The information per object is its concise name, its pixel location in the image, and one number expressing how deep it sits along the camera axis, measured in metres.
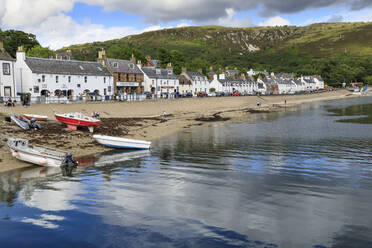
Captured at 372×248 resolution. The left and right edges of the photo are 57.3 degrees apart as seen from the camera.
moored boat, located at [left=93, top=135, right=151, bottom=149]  30.19
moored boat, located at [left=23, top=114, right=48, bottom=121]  36.53
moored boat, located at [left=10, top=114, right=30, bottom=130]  31.78
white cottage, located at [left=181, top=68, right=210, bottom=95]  121.81
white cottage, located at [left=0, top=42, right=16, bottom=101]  52.41
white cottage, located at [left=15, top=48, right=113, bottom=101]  61.72
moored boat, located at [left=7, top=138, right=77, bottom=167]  23.16
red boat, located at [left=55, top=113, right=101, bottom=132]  34.72
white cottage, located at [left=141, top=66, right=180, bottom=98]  95.38
